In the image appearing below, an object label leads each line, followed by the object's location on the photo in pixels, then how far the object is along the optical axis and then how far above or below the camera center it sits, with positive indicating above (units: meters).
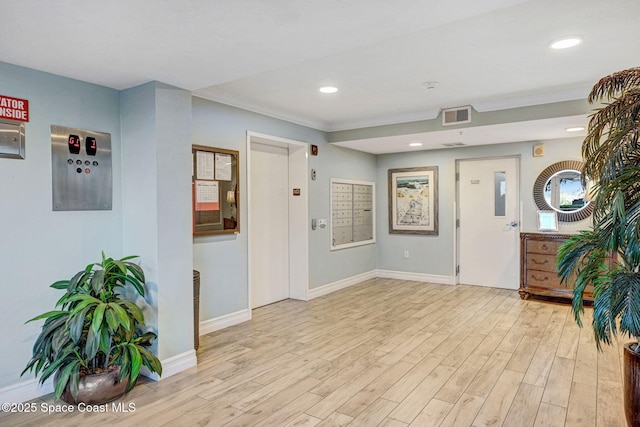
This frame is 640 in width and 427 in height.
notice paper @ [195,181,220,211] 3.67 +0.12
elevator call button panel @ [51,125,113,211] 2.71 +0.28
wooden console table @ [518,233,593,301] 4.86 -0.77
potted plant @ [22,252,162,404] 2.37 -0.82
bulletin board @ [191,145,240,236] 3.66 +0.17
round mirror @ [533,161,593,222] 5.07 +0.18
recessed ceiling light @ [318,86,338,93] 3.60 +1.10
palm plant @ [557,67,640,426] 1.86 -0.14
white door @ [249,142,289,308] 4.70 -0.21
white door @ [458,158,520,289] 5.61 -0.24
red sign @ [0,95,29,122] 2.46 +0.64
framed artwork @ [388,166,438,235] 6.21 +0.10
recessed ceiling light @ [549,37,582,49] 2.58 +1.08
